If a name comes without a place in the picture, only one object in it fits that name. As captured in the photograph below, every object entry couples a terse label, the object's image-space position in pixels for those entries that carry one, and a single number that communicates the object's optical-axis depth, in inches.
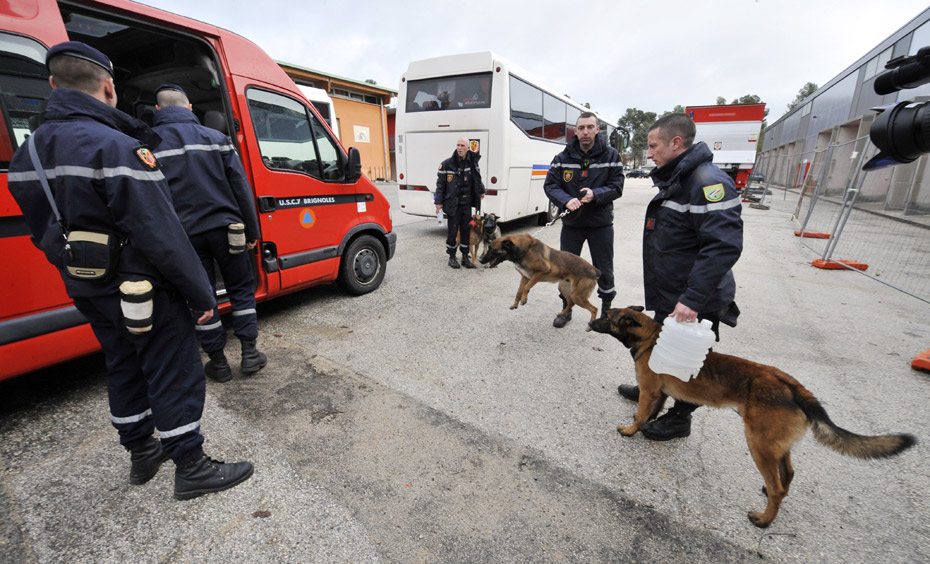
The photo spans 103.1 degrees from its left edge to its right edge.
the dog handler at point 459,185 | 234.1
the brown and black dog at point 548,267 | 156.9
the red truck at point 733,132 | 602.9
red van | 85.4
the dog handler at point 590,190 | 149.3
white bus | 283.1
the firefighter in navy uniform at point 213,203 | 99.5
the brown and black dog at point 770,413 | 63.4
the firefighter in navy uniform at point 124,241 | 58.9
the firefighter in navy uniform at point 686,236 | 74.5
